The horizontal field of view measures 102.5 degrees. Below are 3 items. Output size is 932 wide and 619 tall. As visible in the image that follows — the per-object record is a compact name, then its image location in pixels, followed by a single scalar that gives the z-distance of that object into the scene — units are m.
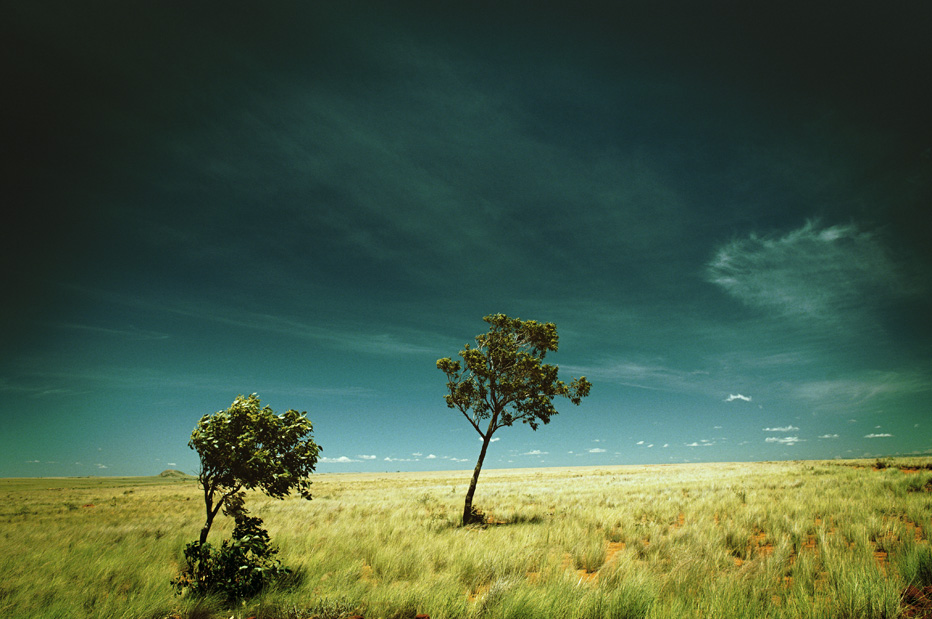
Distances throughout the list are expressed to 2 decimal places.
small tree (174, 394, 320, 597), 7.91
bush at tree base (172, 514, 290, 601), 6.84
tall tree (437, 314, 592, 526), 16.59
